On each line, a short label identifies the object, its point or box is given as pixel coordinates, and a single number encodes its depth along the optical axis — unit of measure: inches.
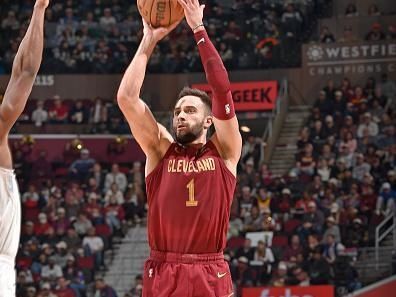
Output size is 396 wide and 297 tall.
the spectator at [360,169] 685.9
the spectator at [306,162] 708.7
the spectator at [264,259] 597.0
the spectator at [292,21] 891.4
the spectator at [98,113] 836.6
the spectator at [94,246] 666.2
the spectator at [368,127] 734.5
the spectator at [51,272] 635.5
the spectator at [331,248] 603.5
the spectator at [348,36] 865.5
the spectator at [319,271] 586.9
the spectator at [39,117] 832.3
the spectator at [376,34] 856.3
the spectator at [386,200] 646.5
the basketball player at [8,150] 191.2
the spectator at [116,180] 740.0
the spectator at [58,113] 837.8
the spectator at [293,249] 606.9
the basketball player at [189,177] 225.6
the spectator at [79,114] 839.1
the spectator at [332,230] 616.4
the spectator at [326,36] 865.5
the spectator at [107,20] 923.4
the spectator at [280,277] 582.9
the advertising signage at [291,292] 558.6
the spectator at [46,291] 621.3
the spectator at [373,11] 879.7
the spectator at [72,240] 665.6
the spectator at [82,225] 681.0
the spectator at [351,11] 888.9
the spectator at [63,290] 618.2
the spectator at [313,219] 629.3
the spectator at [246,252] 607.5
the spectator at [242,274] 594.9
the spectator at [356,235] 621.9
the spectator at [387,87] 803.4
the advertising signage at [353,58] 850.8
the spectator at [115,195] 717.3
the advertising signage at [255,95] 851.4
